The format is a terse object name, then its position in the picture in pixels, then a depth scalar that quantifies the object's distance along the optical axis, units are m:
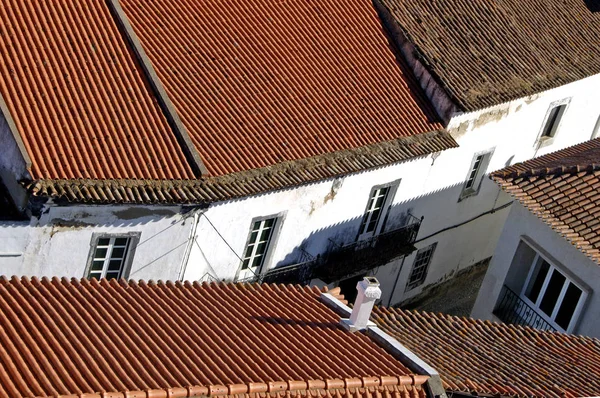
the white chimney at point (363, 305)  22.66
